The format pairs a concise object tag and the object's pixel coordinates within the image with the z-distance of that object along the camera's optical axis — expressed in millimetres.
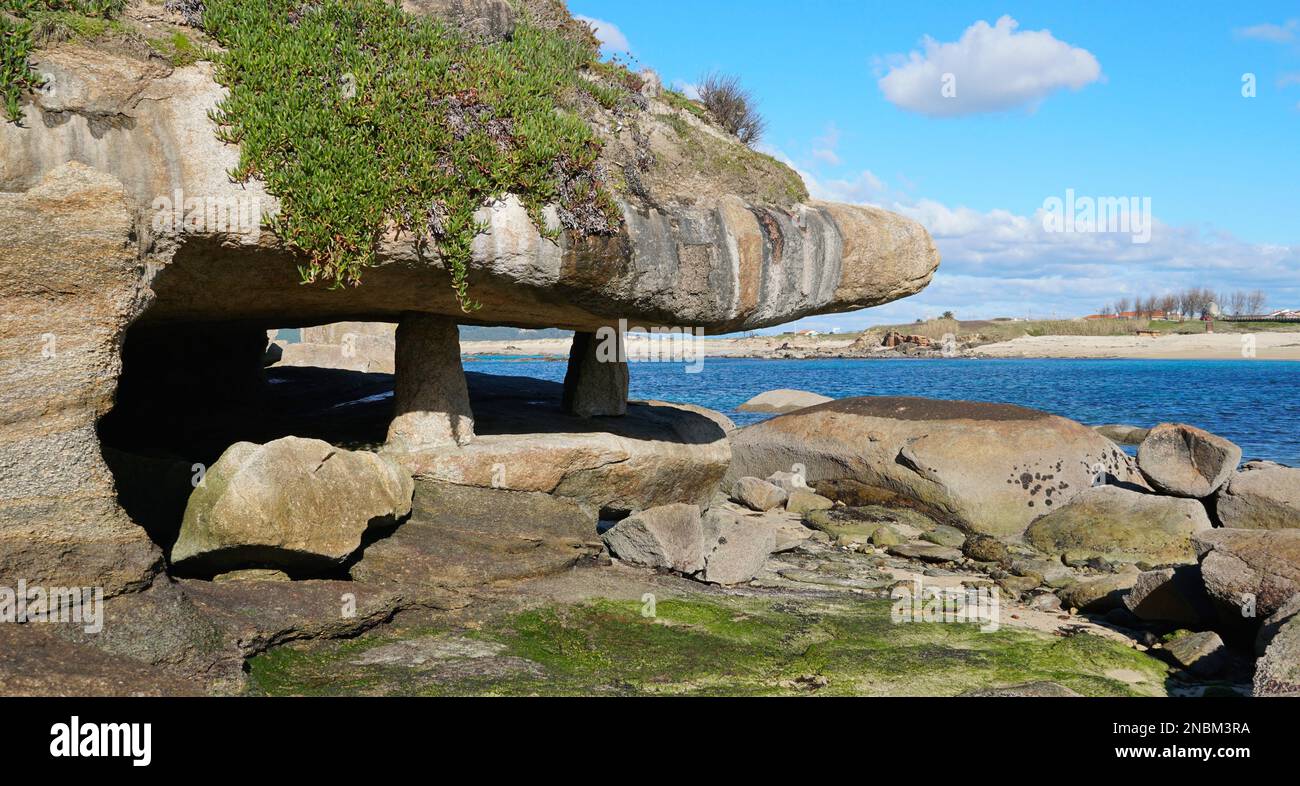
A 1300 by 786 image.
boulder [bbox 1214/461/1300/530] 14406
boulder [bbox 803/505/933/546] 15711
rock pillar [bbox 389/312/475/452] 11977
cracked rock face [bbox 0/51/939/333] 8344
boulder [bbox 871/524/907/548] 15172
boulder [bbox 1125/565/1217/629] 10750
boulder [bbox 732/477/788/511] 18016
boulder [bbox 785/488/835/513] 17828
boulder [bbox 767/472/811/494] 18953
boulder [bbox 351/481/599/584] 10039
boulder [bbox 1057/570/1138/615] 11859
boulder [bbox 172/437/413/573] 8820
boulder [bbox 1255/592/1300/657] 8500
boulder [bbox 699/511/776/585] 12086
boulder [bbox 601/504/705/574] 11844
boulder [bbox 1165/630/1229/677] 9625
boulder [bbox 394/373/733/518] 11945
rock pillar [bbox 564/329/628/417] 14984
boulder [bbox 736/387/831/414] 38281
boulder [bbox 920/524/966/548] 15531
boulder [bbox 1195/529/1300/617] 9602
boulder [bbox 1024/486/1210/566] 14766
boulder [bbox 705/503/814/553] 14820
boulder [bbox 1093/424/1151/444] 30734
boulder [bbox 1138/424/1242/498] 15742
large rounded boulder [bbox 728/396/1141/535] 16719
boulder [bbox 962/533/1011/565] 14523
